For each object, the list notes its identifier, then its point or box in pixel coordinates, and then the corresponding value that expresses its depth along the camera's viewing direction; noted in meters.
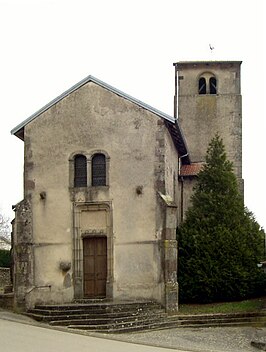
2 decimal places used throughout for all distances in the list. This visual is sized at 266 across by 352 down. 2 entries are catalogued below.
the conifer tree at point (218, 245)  25.19
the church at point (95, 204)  24.48
